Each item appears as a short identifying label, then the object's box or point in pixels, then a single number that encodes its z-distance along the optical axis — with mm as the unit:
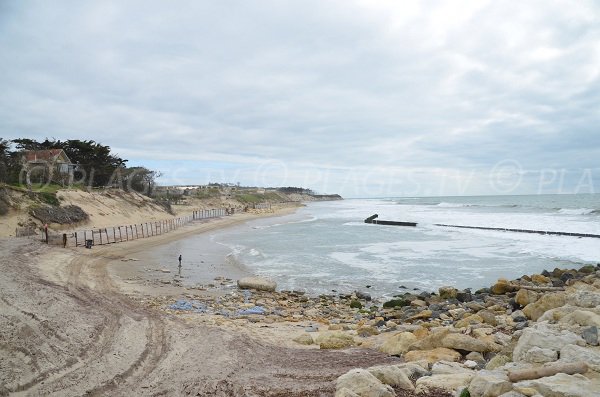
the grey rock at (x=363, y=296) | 13841
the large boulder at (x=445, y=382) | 5125
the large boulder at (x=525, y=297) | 10193
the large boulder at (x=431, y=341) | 7191
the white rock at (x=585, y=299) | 7949
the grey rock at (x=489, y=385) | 4332
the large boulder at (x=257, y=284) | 14906
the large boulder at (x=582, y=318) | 6348
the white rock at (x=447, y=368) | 5724
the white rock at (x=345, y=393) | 4883
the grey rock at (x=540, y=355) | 5324
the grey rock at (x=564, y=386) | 4025
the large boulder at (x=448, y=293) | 13031
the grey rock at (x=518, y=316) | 8906
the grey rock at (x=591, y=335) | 5816
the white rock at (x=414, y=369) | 5821
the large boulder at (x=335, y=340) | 8289
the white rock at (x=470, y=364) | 6211
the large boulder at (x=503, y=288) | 13367
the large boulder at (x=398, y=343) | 7582
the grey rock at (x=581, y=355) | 4898
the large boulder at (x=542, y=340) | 5582
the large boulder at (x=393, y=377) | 5348
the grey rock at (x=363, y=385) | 4938
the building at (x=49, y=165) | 38281
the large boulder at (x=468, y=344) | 6914
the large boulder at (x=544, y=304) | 8625
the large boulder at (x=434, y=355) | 6598
